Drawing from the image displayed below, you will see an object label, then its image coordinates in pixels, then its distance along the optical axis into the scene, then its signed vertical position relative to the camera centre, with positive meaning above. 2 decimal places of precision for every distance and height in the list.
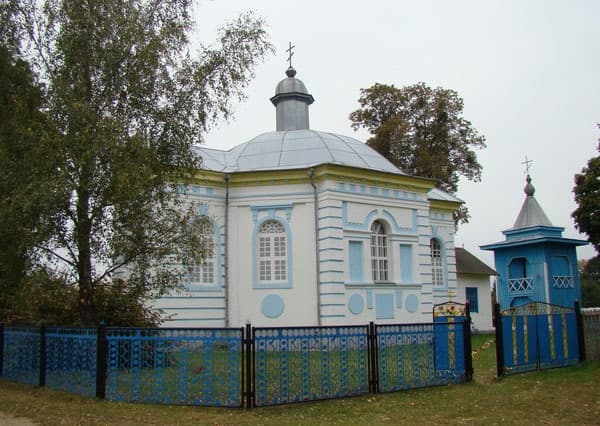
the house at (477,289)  29.88 +0.50
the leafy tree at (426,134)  29.48 +8.26
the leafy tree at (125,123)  9.98 +3.22
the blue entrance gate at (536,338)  11.88 -0.84
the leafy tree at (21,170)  9.59 +2.25
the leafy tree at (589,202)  24.08 +3.84
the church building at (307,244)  18.02 +1.81
